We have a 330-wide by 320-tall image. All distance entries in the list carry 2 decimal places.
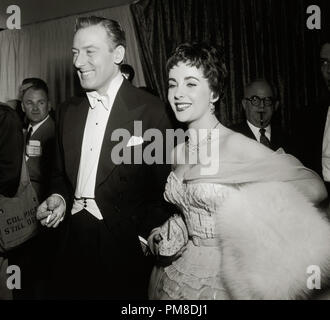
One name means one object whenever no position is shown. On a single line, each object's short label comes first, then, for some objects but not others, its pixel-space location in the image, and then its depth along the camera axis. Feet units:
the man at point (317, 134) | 7.77
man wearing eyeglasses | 8.48
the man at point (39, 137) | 9.80
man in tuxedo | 6.01
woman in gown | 5.08
